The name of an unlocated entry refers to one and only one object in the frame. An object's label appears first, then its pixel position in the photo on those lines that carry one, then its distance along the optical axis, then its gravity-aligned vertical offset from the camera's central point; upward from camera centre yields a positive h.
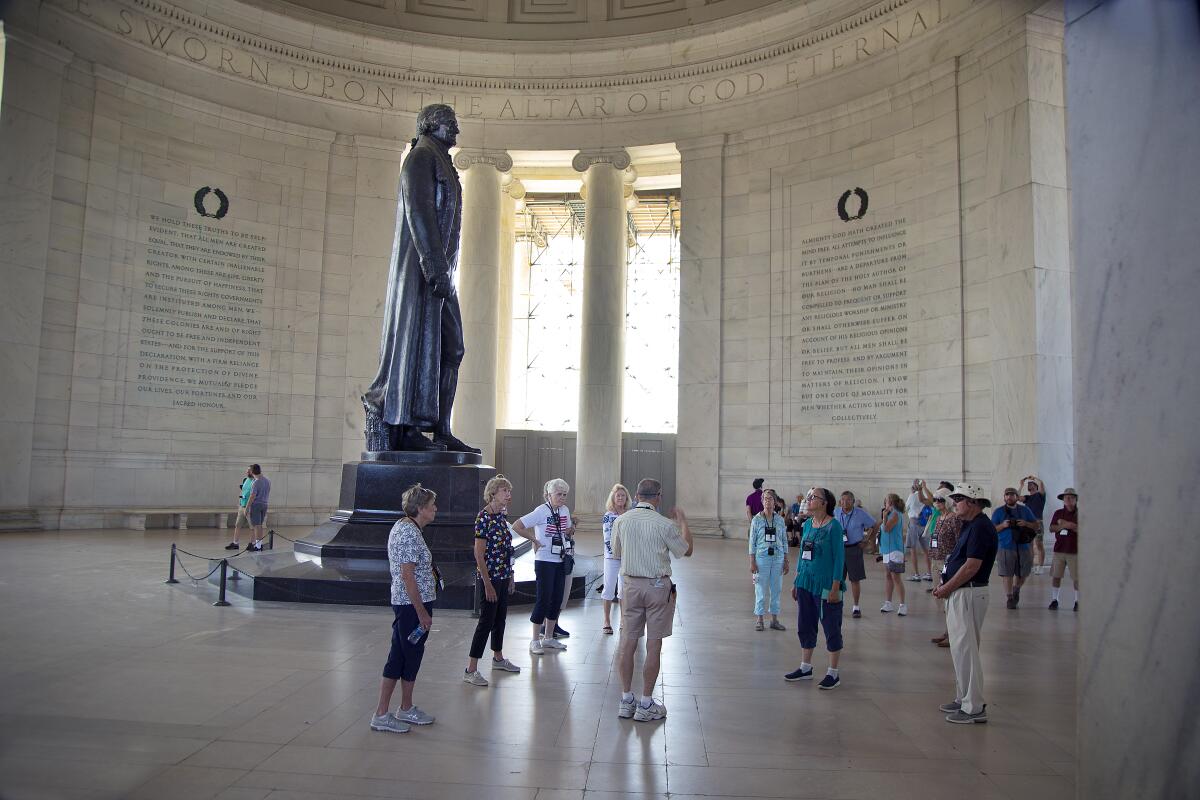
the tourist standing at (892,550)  9.41 -1.03
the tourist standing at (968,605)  5.33 -0.95
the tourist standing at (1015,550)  10.10 -1.03
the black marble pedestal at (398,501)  9.00 -0.58
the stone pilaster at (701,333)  18.91 +2.80
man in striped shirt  5.33 -0.80
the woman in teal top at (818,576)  6.31 -0.89
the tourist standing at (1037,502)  12.09 -0.53
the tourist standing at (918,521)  12.66 -0.93
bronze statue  8.91 +1.54
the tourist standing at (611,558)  7.80 -1.08
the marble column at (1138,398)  2.91 +0.25
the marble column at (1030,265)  13.54 +3.31
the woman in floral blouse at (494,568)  5.89 -0.84
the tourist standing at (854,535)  9.11 -0.82
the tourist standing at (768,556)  8.36 -0.99
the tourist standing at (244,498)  13.59 -0.91
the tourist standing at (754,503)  14.07 -0.77
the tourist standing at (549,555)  7.03 -0.88
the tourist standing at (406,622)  4.81 -1.00
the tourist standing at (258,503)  13.30 -0.94
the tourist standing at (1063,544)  9.99 -0.94
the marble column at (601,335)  19.78 +2.80
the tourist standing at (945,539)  7.67 -0.75
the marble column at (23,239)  14.98 +3.58
